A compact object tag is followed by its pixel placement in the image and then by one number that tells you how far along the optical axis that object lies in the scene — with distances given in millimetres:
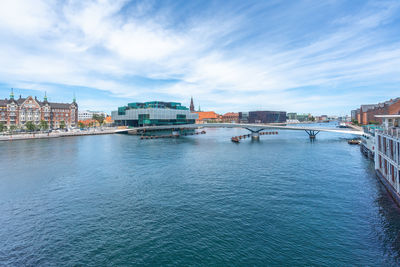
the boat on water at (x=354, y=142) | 82056
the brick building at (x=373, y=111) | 90912
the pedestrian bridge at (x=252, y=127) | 94544
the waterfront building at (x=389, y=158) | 25730
